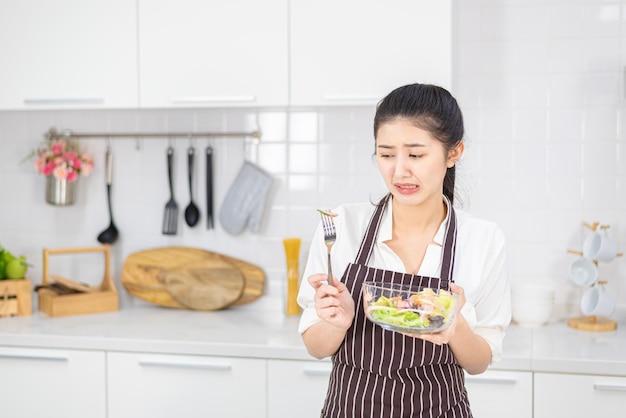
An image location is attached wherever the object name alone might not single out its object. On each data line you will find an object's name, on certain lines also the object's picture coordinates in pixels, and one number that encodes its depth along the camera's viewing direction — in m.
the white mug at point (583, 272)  2.88
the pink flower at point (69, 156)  3.27
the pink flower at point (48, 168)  3.26
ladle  3.33
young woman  1.73
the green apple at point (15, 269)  3.16
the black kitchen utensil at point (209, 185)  3.23
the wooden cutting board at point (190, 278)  3.20
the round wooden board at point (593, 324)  2.83
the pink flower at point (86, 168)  3.29
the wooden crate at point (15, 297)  3.10
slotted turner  3.29
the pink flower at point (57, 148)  3.28
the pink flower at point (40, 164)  3.27
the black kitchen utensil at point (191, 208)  3.26
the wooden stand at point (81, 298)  3.09
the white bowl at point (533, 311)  2.89
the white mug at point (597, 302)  2.84
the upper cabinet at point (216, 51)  2.70
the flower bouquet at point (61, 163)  3.26
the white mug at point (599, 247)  2.82
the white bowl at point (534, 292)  2.88
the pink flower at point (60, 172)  3.25
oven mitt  3.21
